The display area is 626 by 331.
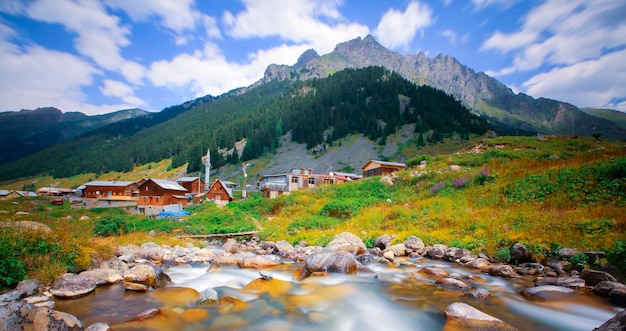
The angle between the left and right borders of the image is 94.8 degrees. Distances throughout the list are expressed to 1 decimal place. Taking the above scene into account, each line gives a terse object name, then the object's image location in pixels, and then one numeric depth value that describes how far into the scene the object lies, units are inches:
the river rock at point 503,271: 433.3
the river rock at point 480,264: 480.4
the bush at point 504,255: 484.7
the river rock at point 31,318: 213.3
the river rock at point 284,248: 675.1
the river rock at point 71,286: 335.3
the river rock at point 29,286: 315.0
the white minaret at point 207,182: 3076.3
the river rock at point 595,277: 354.3
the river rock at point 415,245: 612.7
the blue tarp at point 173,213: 1586.5
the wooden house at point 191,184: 3154.5
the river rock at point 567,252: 424.0
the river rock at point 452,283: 390.6
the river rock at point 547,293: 338.6
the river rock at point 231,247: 753.4
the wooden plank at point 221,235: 983.0
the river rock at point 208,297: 349.0
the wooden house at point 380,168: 2372.0
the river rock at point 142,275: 396.2
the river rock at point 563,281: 359.7
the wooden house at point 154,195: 2009.1
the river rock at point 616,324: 177.5
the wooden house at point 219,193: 2225.6
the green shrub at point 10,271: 313.3
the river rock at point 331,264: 479.2
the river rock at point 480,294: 350.0
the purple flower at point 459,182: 966.4
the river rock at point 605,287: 327.0
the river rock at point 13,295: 283.6
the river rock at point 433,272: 440.5
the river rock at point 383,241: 677.9
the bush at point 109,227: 891.2
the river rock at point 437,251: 571.5
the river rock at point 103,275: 392.2
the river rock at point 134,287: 374.9
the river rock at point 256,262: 548.7
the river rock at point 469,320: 259.3
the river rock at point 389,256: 564.7
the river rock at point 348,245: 619.5
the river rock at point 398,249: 612.1
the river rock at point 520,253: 471.5
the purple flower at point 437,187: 1017.2
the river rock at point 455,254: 534.4
